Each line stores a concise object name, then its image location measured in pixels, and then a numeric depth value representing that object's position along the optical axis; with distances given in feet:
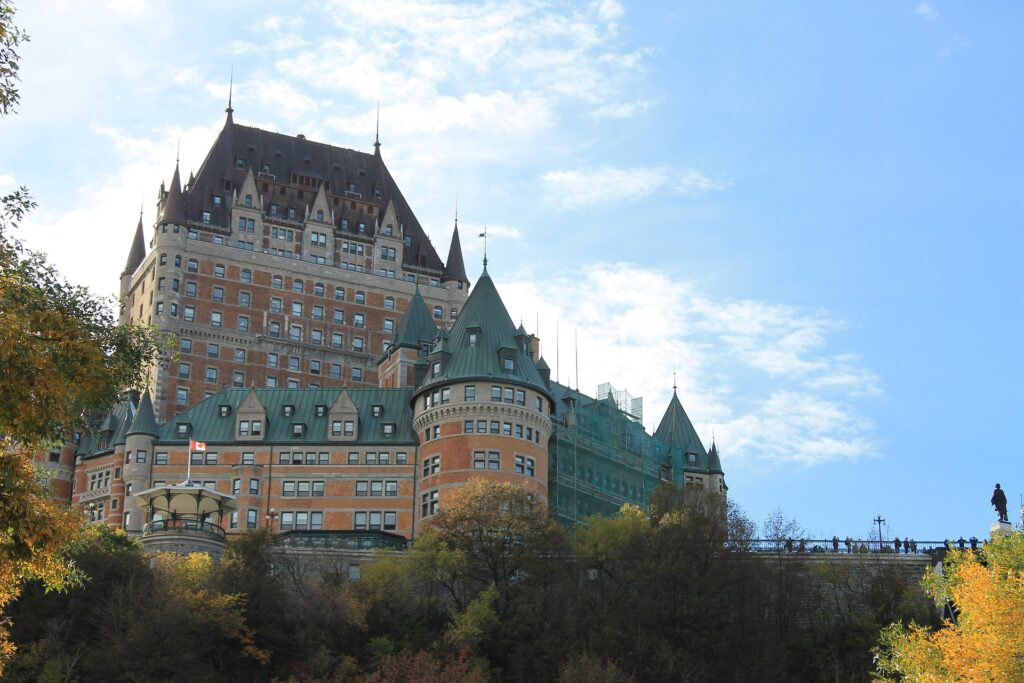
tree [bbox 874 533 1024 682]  203.82
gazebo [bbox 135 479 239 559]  316.81
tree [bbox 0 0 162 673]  104.12
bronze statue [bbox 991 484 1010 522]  318.65
